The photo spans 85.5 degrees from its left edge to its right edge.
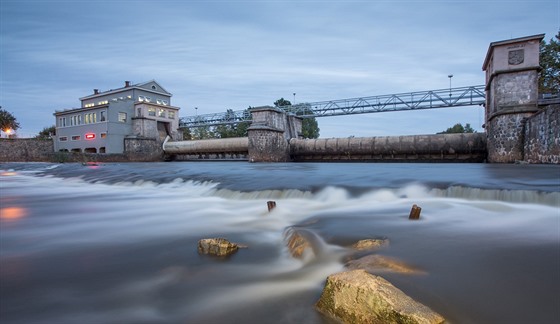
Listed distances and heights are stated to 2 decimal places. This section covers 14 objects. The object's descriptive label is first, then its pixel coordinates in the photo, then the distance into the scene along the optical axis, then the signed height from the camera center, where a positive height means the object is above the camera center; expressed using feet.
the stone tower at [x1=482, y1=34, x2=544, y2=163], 44.91 +8.73
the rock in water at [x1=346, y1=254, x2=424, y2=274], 7.87 -3.09
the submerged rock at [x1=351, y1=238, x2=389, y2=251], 10.00 -3.14
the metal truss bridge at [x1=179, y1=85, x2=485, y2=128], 105.70 +17.70
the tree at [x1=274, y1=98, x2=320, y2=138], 218.38 +19.60
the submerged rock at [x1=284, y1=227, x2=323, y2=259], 10.07 -3.26
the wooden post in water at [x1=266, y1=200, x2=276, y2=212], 17.35 -3.05
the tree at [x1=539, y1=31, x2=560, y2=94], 86.07 +24.36
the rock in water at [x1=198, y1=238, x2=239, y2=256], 10.15 -3.22
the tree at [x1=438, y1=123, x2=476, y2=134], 245.45 +16.98
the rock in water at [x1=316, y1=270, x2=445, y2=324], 5.22 -2.80
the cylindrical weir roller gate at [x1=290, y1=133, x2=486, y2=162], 55.11 +0.41
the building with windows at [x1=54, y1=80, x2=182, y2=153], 111.04 +12.55
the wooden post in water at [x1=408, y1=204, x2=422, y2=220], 14.06 -2.95
